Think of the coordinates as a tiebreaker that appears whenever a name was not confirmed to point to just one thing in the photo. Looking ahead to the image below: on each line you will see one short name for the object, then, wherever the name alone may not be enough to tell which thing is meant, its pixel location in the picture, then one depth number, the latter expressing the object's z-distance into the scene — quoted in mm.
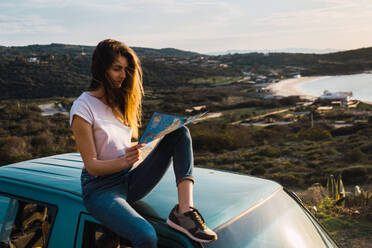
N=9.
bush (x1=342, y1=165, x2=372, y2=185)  10249
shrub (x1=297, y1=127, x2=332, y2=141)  23862
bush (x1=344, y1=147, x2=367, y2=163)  14011
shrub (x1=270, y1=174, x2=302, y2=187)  10656
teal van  1762
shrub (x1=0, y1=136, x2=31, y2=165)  13742
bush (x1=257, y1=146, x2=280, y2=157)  17625
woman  1714
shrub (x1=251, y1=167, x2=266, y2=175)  13491
